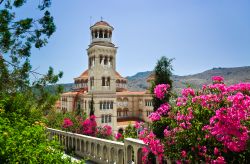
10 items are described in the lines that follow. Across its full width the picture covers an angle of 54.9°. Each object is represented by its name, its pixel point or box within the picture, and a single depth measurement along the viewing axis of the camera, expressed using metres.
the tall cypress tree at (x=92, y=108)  39.58
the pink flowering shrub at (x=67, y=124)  19.75
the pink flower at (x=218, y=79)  7.17
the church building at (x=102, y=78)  42.11
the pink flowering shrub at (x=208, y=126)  5.54
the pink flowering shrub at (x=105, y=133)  22.28
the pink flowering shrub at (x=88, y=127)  20.80
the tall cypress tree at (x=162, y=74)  13.73
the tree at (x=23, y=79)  8.54
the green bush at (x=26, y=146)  4.72
